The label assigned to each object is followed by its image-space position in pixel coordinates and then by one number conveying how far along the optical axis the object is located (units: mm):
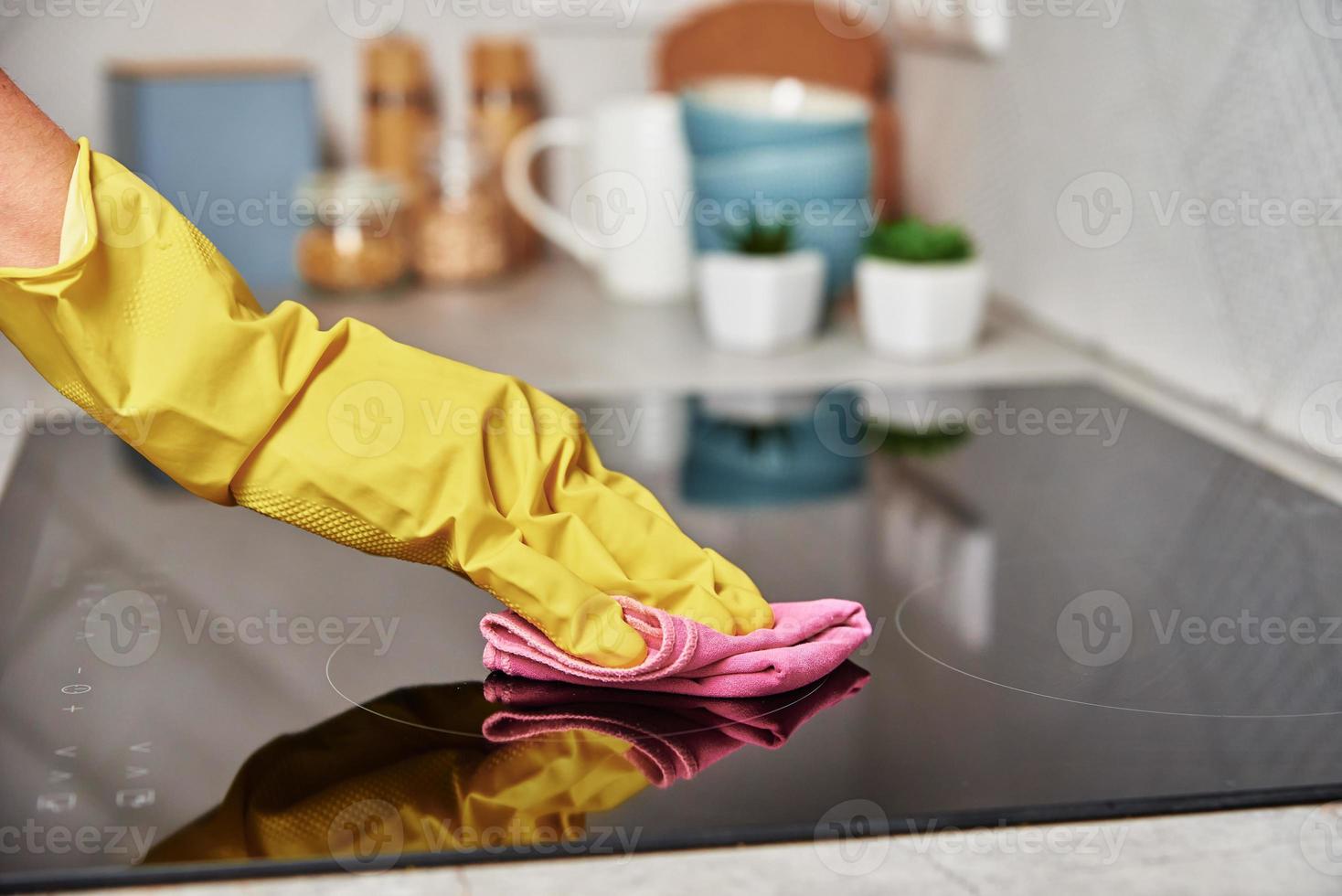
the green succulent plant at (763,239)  1864
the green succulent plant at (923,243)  1837
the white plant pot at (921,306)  1835
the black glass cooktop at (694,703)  1256
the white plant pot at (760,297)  1851
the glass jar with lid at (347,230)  1960
